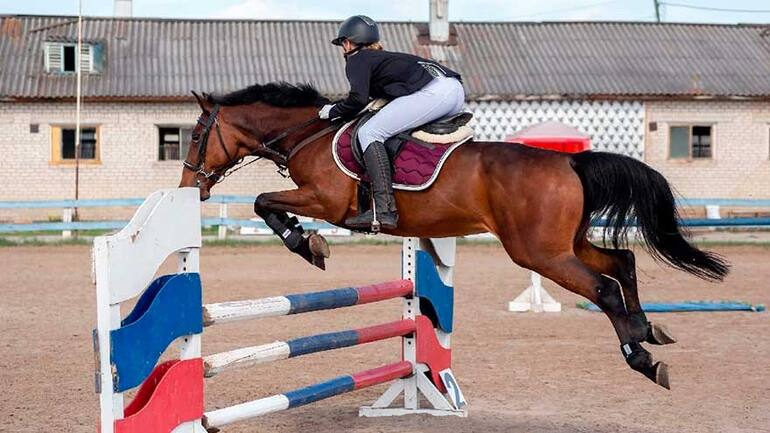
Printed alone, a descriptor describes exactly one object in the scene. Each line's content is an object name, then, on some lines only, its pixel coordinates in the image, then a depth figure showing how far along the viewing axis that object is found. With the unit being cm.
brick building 2748
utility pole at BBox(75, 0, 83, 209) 2641
